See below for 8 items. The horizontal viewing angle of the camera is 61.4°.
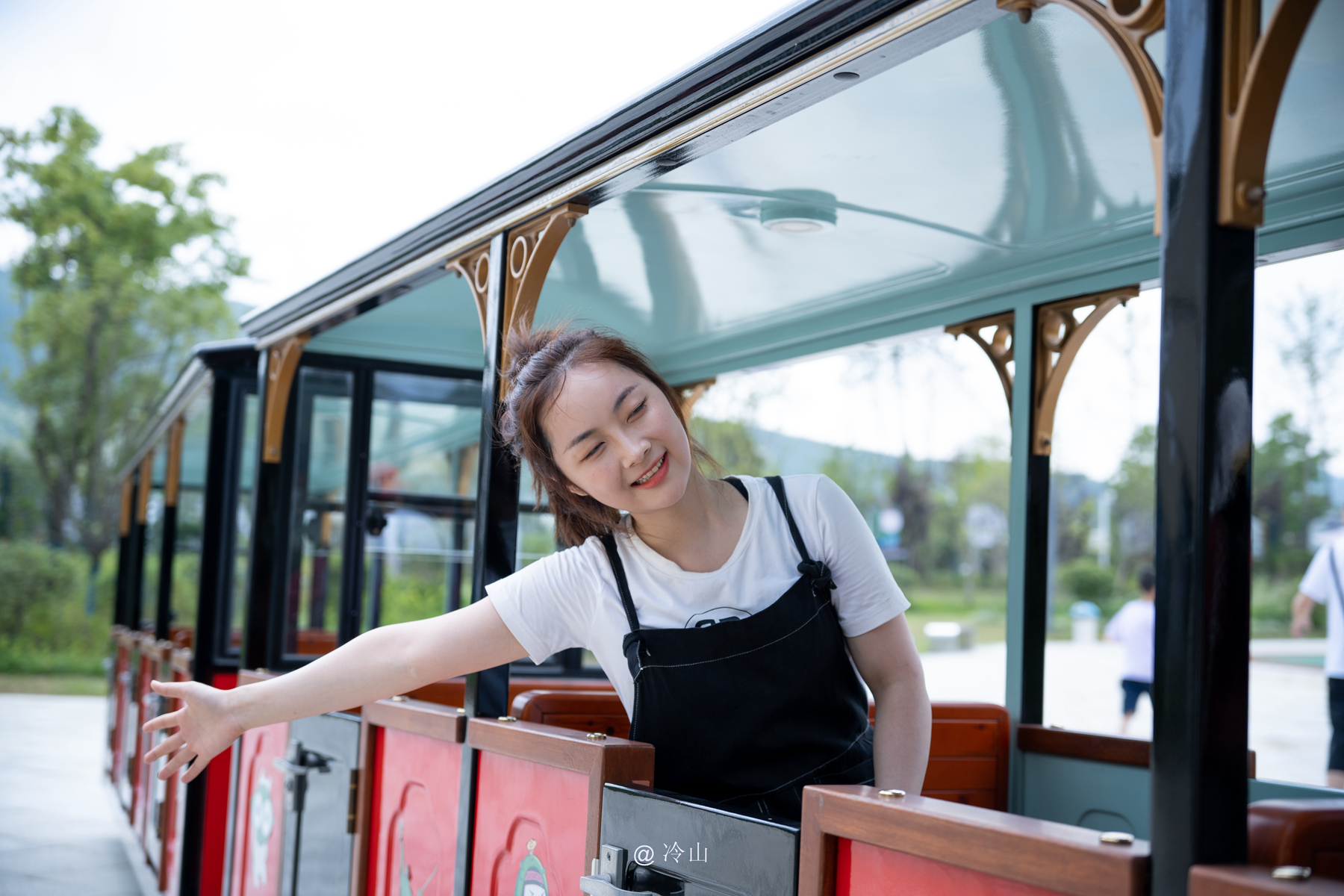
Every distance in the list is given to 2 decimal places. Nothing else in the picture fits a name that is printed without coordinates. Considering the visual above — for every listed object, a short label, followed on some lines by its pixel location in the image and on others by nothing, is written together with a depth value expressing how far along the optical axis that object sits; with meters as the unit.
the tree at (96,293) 25.00
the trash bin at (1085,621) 31.05
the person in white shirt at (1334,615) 4.63
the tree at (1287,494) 31.22
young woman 2.15
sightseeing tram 1.31
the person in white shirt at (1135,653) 8.70
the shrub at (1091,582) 34.44
